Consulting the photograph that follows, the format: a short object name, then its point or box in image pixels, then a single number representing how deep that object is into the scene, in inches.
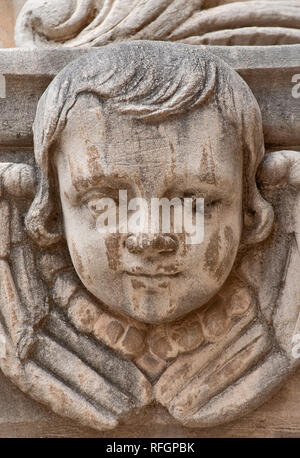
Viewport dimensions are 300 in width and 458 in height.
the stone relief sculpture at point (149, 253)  48.3
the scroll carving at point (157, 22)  53.2
